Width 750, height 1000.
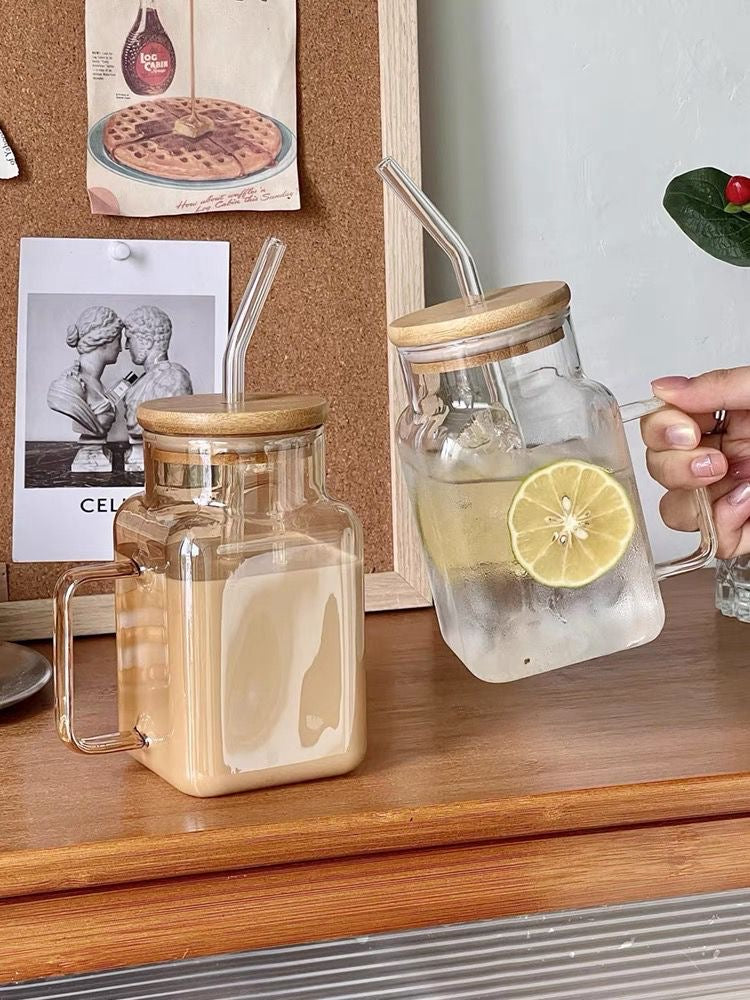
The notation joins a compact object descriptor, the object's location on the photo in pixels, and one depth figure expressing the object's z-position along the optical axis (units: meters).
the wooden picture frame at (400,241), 0.86
